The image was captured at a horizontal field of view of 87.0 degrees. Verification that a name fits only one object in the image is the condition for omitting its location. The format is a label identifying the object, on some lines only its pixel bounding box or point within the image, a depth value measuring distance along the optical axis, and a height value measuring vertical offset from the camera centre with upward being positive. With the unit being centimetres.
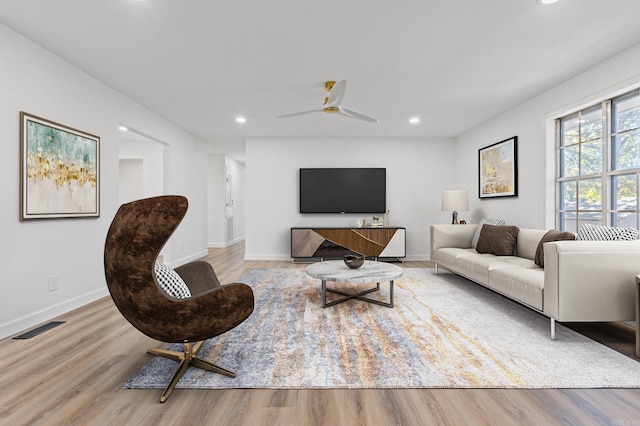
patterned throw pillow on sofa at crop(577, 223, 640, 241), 282 -19
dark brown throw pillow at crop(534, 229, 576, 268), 318 -26
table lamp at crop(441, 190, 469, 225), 551 +17
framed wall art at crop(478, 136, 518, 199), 482 +66
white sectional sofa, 244 -50
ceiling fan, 323 +118
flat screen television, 660 +42
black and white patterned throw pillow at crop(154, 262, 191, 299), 188 -40
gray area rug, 195 -97
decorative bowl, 355 -52
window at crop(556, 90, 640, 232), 322 +50
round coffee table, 319 -61
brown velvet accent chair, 171 -42
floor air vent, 267 -99
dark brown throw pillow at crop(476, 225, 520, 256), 414 -36
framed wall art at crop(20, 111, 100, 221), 288 +39
